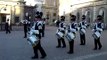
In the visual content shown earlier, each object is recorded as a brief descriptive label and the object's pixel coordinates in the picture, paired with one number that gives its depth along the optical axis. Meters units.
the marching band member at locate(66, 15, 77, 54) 6.35
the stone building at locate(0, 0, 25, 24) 26.62
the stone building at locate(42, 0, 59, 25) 35.79
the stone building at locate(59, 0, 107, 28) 24.31
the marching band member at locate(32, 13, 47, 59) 5.40
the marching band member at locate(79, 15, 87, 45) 8.15
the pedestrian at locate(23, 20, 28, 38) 10.73
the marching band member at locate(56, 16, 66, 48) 7.21
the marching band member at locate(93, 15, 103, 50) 7.11
